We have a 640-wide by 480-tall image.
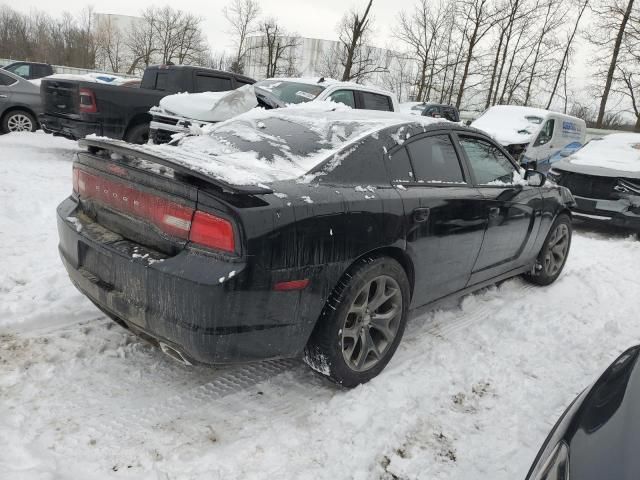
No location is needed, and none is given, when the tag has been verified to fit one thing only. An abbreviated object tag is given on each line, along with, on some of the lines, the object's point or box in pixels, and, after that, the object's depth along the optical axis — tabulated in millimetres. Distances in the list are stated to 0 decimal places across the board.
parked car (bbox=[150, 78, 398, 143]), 7539
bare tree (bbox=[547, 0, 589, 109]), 27823
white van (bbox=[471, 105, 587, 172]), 11453
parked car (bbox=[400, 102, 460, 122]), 17797
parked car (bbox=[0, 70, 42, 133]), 9961
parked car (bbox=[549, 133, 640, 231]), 7250
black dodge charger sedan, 2176
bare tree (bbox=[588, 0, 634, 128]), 21672
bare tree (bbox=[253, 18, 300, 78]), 35403
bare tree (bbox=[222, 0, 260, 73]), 40875
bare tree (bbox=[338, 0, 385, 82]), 18891
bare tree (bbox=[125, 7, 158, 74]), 52625
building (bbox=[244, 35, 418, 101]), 36906
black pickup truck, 8078
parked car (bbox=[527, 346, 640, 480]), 1333
